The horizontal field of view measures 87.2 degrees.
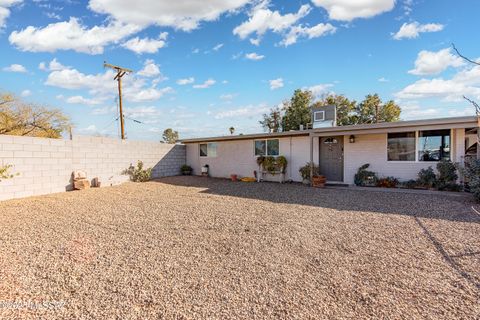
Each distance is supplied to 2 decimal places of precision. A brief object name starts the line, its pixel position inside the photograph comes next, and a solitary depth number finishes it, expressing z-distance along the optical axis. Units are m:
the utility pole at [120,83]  14.26
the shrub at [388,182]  9.23
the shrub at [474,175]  6.51
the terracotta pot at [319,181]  9.81
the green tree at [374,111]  24.48
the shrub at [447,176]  8.14
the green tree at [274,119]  26.56
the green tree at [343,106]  25.19
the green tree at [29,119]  14.30
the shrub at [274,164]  11.34
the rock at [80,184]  9.58
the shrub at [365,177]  9.59
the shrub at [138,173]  12.11
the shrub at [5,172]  7.13
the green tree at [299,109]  24.64
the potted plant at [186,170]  14.87
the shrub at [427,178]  8.48
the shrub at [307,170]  10.65
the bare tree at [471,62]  1.93
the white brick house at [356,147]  8.36
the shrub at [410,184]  8.87
